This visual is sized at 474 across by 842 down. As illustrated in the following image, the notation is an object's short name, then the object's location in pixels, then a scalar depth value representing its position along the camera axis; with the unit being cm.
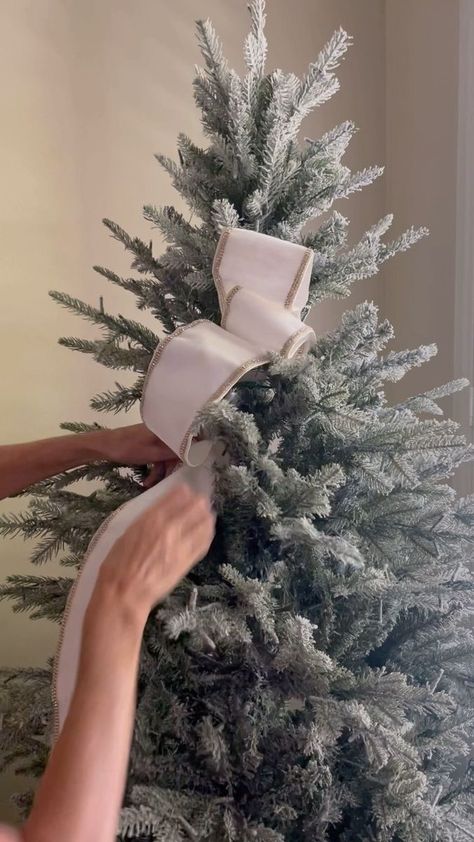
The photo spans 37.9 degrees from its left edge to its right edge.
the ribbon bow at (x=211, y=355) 66
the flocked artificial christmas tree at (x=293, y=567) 64
